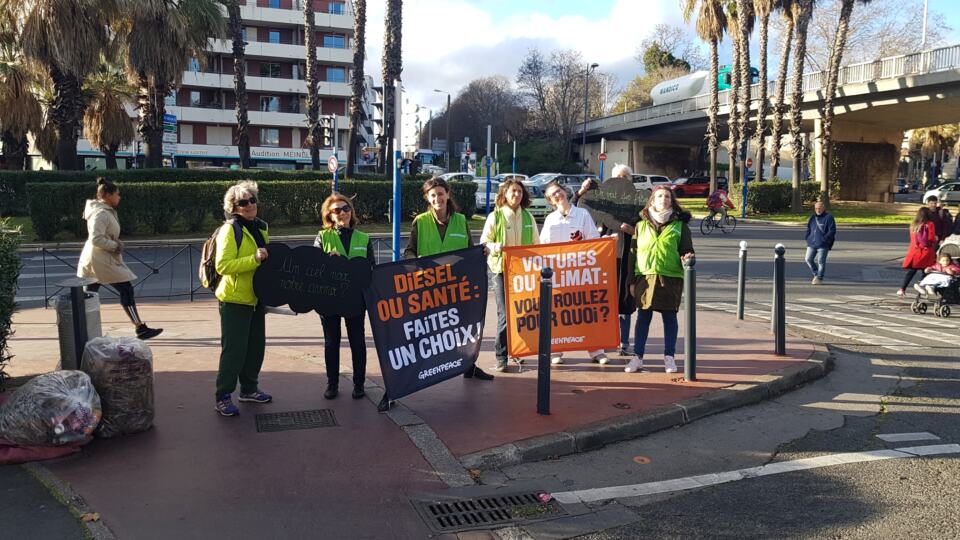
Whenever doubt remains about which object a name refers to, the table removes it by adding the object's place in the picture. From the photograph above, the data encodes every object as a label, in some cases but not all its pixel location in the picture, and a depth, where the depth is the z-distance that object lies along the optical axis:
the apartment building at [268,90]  61.81
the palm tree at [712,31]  37.72
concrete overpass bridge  31.66
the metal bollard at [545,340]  5.75
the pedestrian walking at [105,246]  8.18
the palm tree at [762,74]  33.75
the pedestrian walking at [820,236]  14.64
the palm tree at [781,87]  33.97
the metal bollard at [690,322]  6.70
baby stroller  11.50
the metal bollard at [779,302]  7.71
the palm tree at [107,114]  32.94
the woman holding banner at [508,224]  6.98
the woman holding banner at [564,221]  7.38
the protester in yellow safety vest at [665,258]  7.01
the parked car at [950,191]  47.25
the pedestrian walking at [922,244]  12.67
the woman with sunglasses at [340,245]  5.95
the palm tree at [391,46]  25.78
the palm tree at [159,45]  24.78
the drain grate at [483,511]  4.11
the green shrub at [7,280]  5.43
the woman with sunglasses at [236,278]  5.58
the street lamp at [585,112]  57.14
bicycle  25.97
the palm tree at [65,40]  22.27
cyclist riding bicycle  25.60
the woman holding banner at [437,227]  6.52
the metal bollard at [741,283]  9.94
